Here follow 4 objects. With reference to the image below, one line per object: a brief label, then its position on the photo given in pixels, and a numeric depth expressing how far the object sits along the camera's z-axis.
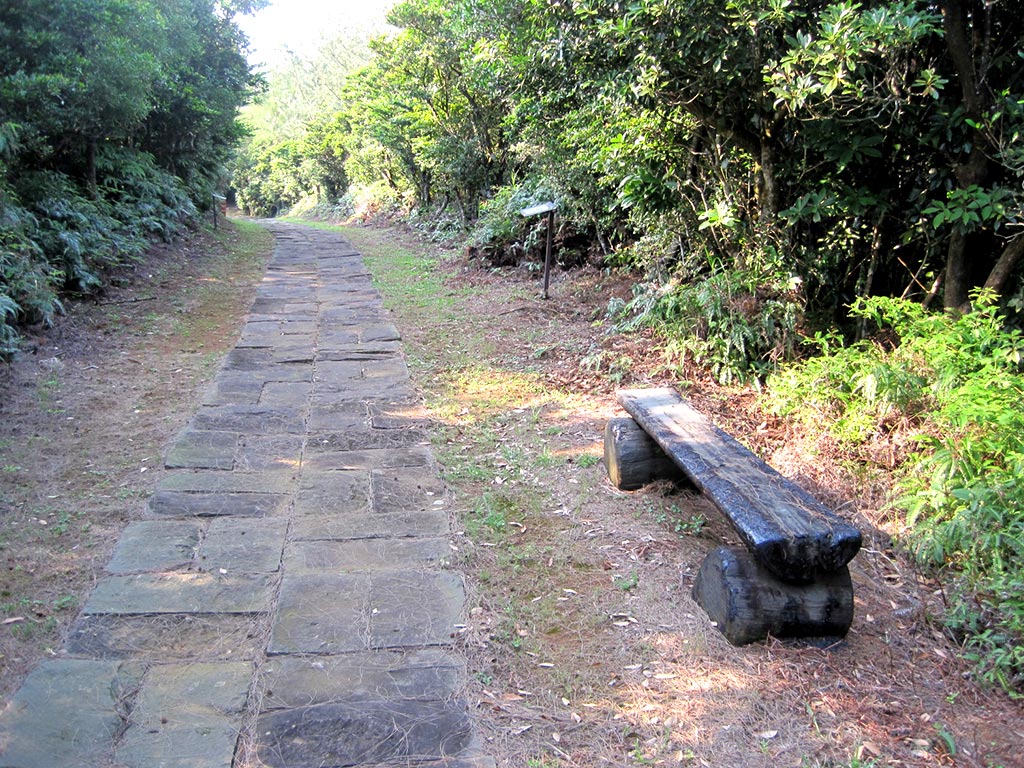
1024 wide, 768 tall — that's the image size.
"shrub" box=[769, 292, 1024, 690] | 3.03
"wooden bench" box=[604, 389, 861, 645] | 2.82
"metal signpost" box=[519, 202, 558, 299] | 9.16
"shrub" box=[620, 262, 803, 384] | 5.62
